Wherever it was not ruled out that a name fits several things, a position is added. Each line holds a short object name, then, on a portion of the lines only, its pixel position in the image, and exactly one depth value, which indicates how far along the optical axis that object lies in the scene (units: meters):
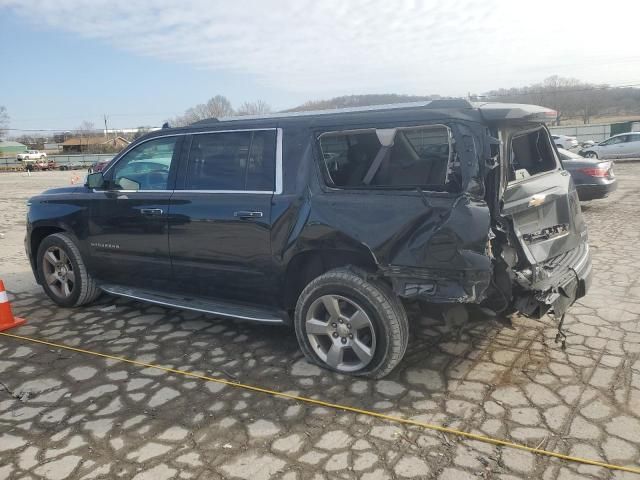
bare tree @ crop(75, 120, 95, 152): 85.84
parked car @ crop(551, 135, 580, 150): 29.70
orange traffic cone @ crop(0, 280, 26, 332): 4.91
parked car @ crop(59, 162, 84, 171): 50.19
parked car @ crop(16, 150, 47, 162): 55.12
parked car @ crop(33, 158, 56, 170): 48.34
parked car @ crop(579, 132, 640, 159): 24.58
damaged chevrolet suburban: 3.25
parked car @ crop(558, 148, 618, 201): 10.29
